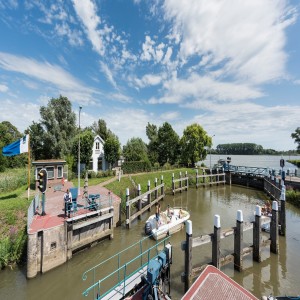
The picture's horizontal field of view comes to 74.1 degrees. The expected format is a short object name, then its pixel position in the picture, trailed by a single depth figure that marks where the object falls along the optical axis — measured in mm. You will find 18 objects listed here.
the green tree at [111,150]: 33591
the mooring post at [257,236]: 10613
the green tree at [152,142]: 45612
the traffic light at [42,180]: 11492
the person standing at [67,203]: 11625
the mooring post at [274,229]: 11461
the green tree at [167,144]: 47406
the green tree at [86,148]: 30359
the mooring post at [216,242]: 9203
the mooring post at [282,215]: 13482
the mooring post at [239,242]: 9969
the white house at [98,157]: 33988
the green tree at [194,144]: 44625
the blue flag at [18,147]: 14959
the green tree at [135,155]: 38759
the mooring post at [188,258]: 8586
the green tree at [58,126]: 34906
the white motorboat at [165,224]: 14091
